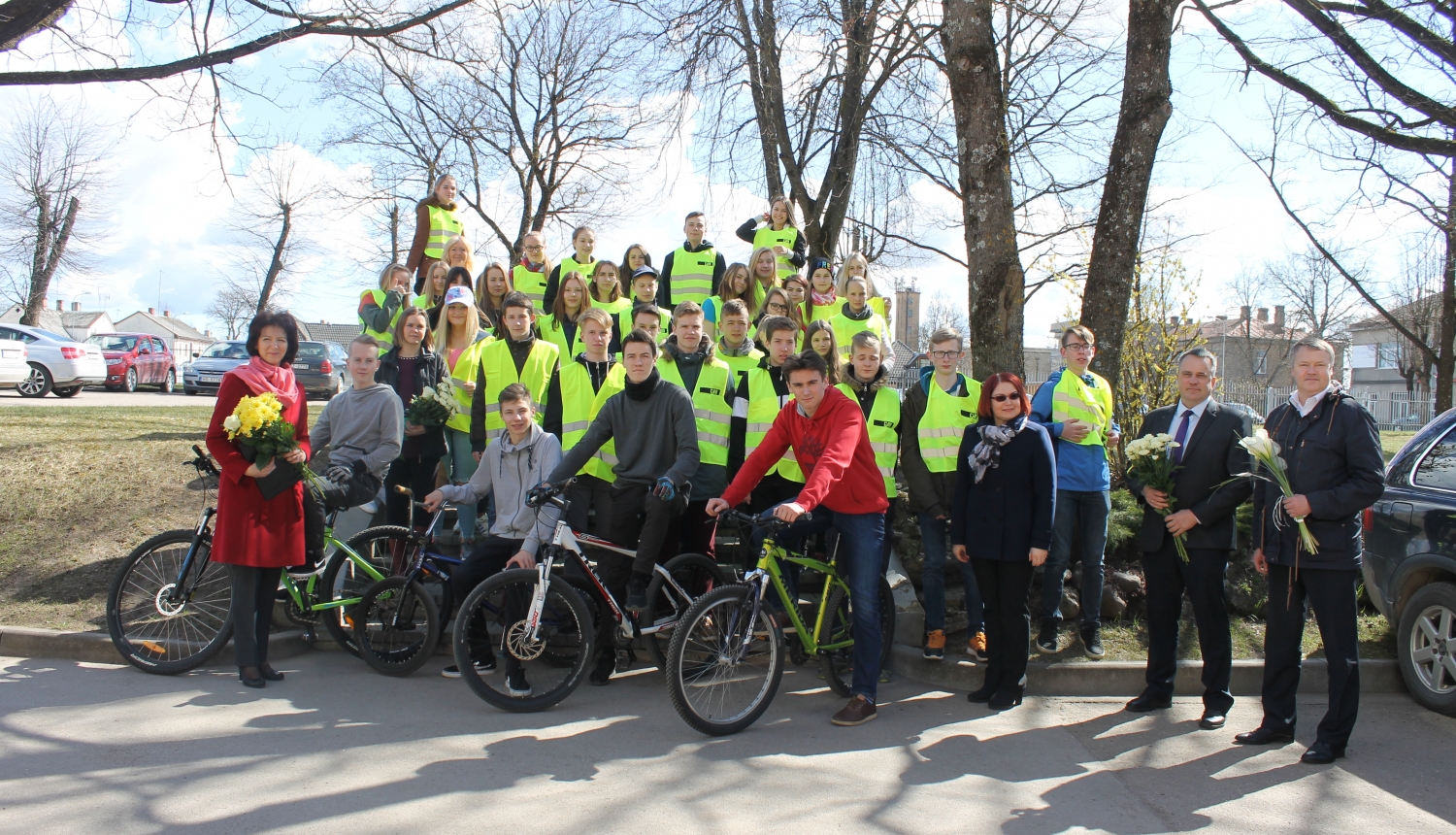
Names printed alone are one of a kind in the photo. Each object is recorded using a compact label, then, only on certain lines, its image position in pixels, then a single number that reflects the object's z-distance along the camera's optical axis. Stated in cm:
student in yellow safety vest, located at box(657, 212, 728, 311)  1013
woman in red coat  560
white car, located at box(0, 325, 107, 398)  1750
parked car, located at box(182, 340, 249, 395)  2300
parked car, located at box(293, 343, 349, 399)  2030
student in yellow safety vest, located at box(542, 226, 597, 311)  1008
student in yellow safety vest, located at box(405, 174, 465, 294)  1059
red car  2238
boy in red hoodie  528
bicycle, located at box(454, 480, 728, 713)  523
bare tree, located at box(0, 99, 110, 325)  3219
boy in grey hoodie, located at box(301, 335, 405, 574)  621
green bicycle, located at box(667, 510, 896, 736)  486
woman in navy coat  545
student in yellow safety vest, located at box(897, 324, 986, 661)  620
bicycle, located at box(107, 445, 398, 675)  579
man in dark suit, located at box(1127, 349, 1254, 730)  524
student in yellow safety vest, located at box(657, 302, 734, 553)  638
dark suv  542
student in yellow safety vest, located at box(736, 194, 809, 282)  1084
